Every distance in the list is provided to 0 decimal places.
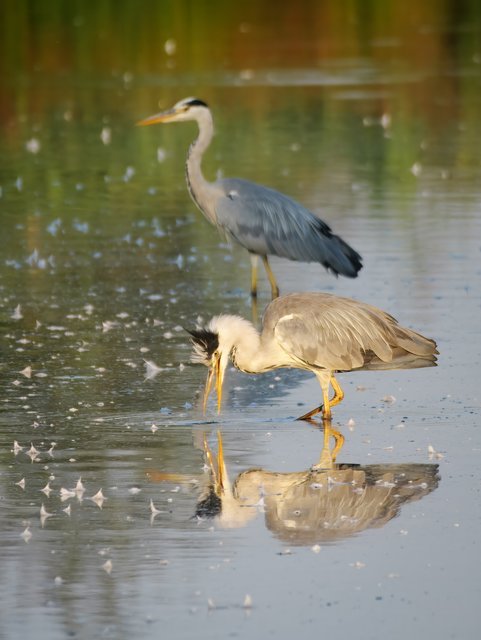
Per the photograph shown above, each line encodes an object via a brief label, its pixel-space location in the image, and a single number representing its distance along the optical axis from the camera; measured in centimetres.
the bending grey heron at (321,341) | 1933
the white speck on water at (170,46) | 7062
